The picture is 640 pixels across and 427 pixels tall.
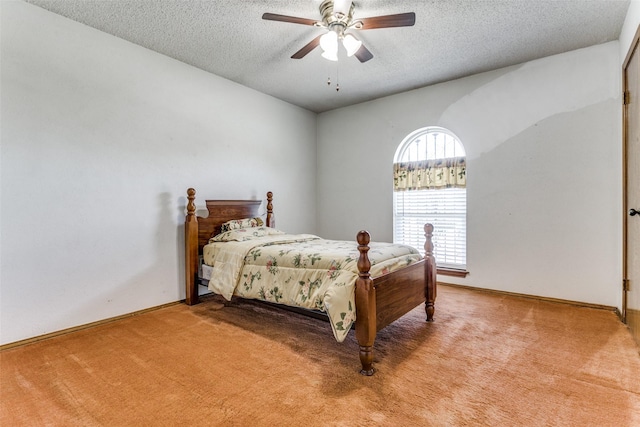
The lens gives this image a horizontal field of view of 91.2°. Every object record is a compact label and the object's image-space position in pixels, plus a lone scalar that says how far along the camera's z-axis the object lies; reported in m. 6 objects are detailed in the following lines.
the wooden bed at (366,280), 2.00
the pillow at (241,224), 3.76
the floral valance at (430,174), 4.02
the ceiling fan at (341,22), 2.27
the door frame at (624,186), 2.84
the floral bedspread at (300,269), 2.06
